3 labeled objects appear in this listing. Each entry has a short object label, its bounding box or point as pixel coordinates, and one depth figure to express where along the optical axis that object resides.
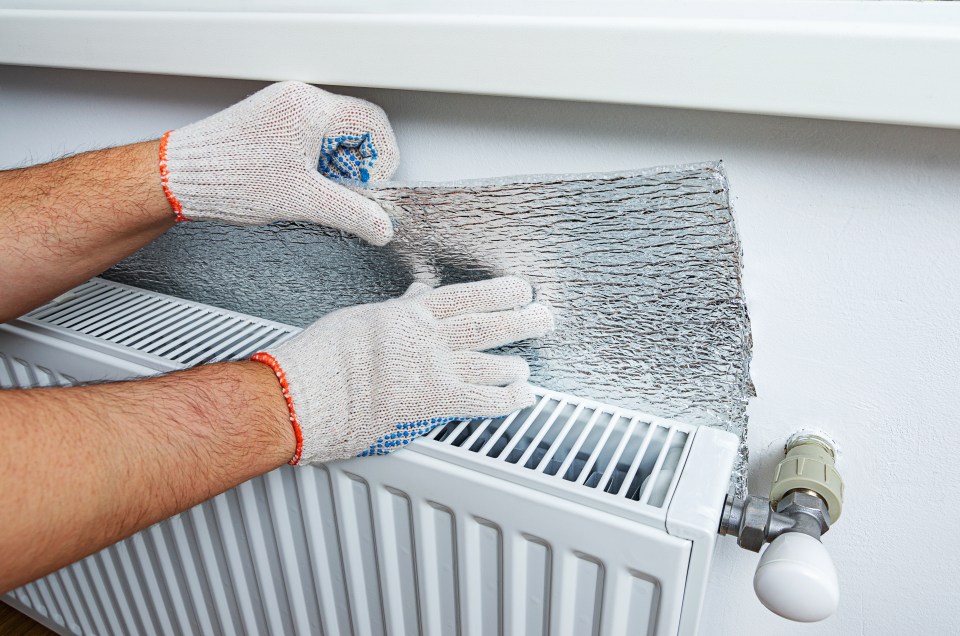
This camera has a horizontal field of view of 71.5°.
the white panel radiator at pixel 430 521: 0.46
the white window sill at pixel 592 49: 0.36
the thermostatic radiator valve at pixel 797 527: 0.41
